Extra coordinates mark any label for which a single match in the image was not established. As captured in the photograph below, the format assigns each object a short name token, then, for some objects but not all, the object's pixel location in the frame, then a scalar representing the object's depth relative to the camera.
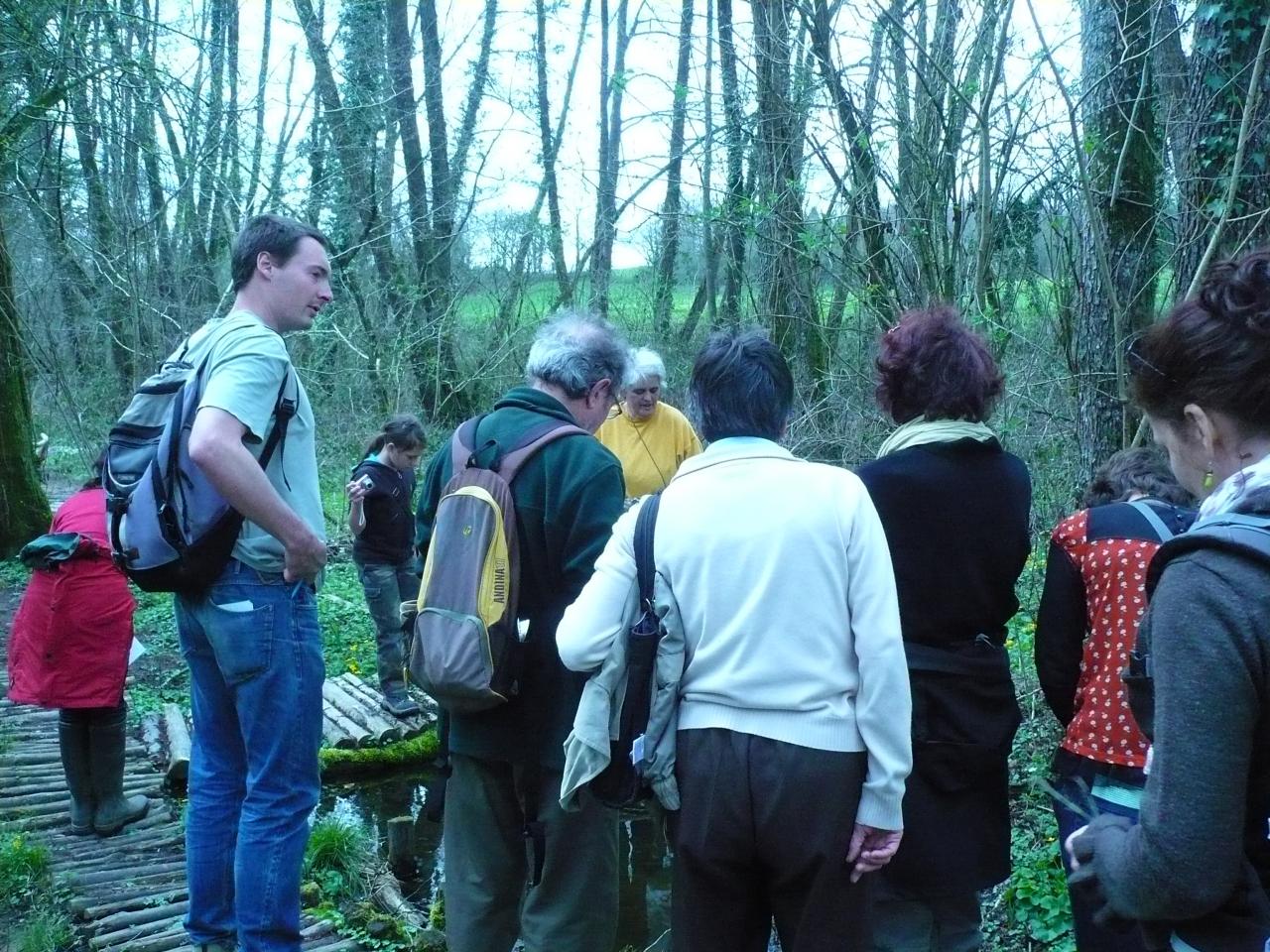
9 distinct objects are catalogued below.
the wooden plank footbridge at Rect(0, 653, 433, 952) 3.83
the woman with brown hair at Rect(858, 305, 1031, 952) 2.66
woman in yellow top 5.70
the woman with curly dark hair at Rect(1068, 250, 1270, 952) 1.36
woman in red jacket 4.55
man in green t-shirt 2.90
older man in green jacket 2.85
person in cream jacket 2.25
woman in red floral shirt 2.58
